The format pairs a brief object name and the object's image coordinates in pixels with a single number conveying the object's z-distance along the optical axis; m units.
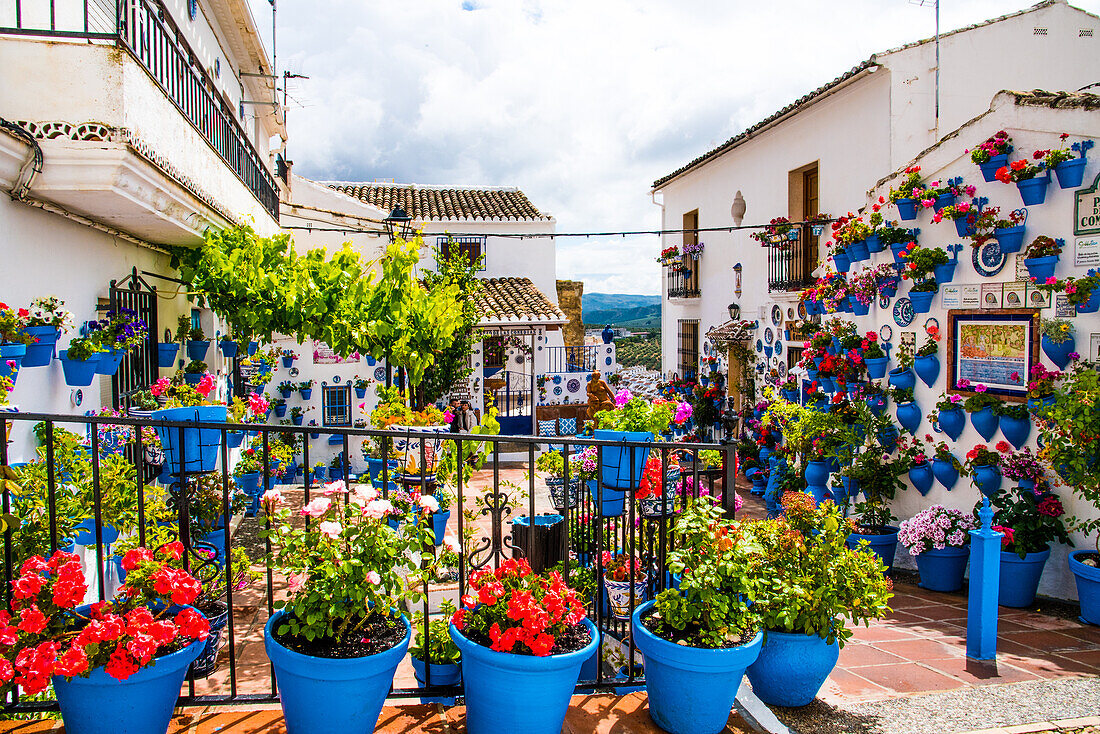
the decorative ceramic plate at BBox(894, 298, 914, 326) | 7.40
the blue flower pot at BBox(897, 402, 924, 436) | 7.33
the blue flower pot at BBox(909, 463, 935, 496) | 7.14
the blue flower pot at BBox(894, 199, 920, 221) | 7.24
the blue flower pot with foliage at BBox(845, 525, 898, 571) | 7.22
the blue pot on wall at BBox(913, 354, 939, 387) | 7.06
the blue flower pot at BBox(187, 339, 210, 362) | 7.69
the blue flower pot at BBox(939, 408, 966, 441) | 6.75
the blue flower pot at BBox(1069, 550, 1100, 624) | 5.29
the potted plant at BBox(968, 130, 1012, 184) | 6.22
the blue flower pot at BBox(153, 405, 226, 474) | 5.17
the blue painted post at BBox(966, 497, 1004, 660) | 4.24
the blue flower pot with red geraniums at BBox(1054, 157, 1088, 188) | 5.63
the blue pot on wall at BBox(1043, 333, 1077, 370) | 5.71
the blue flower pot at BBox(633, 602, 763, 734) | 2.77
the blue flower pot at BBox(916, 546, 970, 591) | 6.51
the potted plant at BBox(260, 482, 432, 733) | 2.49
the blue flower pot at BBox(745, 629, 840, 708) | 3.14
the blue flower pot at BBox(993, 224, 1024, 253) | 6.16
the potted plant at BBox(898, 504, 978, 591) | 6.50
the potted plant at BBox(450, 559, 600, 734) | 2.58
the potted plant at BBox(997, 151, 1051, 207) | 5.91
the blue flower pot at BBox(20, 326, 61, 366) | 4.06
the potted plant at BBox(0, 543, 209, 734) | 2.34
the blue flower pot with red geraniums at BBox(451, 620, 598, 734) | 2.57
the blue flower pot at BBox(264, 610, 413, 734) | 2.46
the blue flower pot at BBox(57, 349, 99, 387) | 4.69
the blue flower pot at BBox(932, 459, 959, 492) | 6.82
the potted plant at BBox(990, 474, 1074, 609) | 5.78
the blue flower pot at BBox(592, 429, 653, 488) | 4.84
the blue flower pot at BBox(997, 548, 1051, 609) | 5.79
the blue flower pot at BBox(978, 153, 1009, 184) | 6.22
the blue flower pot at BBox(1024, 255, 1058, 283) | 5.84
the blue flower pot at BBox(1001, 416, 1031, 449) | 6.07
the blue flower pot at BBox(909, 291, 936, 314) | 7.07
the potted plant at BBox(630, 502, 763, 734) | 2.79
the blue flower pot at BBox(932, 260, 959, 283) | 6.86
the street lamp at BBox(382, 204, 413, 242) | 11.94
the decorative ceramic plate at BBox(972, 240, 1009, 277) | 6.38
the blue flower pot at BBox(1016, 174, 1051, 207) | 5.90
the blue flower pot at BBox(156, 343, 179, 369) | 6.69
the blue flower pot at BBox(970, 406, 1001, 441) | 6.34
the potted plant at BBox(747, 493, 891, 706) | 3.10
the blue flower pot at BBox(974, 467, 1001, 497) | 6.30
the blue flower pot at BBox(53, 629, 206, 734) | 2.41
